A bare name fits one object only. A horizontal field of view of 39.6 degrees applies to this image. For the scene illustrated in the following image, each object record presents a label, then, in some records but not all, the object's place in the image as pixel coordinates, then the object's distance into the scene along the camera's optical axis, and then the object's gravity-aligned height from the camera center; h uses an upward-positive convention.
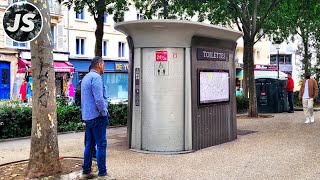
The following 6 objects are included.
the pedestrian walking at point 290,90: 19.58 +0.29
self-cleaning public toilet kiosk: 8.79 +0.25
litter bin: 19.25 +0.06
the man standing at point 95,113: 6.32 -0.24
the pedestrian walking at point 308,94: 14.20 +0.08
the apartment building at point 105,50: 34.97 +3.85
